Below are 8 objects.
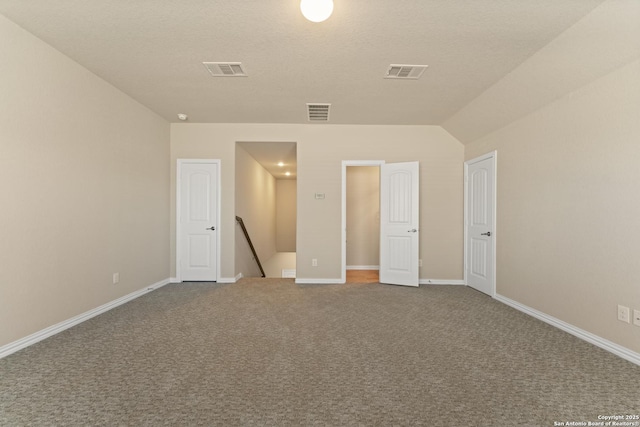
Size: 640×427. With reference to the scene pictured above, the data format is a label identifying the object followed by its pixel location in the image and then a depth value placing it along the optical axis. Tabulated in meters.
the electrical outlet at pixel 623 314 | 2.39
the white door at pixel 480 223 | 4.20
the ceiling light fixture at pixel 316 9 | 1.96
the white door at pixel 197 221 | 4.94
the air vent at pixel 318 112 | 4.16
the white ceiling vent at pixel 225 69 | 3.02
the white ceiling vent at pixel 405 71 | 3.03
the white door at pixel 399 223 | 4.82
